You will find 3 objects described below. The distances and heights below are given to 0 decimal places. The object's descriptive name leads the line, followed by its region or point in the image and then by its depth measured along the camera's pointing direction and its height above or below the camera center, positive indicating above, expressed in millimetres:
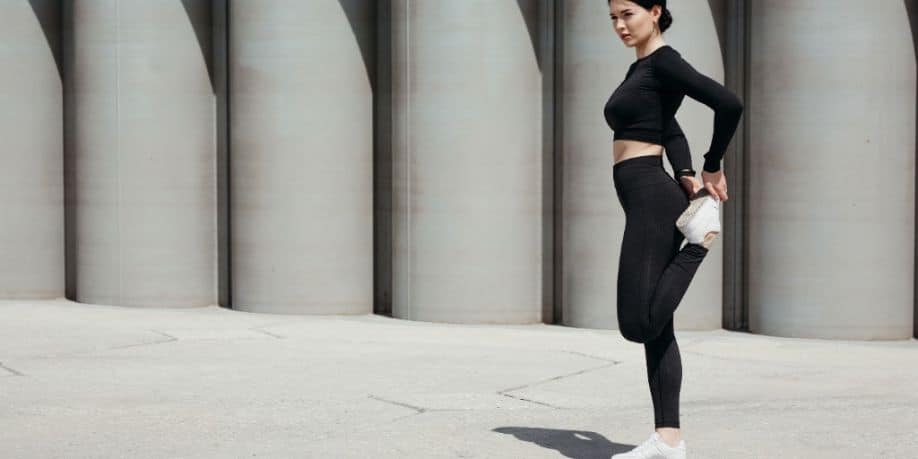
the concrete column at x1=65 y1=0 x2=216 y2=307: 10367 +218
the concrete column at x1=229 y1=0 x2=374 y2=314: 9812 +204
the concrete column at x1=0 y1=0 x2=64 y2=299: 11188 +225
